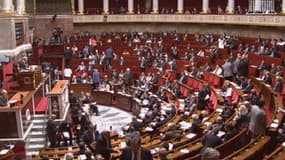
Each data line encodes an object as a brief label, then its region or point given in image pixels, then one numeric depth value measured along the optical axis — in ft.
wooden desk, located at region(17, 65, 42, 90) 55.36
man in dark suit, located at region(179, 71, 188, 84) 68.13
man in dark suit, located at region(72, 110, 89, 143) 51.31
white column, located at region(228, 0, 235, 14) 102.53
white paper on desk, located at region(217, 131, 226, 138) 35.47
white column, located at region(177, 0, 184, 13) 114.93
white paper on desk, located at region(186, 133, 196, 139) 37.82
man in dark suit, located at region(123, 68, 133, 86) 77.99
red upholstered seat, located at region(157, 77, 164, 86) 73.56
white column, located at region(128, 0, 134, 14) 121.80
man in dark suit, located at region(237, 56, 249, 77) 58.92
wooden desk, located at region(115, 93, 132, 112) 72.49
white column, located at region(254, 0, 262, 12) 94.27
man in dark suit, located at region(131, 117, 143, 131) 43.96
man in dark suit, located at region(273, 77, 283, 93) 48.78
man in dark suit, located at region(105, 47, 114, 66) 87.92
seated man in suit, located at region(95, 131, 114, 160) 34.71
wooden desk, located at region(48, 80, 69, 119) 55.36
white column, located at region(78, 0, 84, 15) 123.44
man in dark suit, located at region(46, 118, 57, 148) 47.34
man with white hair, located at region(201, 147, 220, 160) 19.70
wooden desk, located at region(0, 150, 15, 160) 38.13
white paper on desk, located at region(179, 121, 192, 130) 41.68
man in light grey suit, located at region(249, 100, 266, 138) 33.71
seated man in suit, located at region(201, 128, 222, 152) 31.74
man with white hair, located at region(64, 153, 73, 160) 30.96
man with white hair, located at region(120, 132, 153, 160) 24.26
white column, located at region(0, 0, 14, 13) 72.02
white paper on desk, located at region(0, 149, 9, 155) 39.10
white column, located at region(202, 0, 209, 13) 110.73
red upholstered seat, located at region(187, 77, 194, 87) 66.49
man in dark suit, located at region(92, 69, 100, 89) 79.05
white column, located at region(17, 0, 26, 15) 84.07
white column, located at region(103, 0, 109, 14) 122.52
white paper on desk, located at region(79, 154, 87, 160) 35.09
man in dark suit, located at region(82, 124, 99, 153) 43.66
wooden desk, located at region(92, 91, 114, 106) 77.10
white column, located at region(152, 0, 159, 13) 119.38
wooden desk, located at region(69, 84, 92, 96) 79.84
